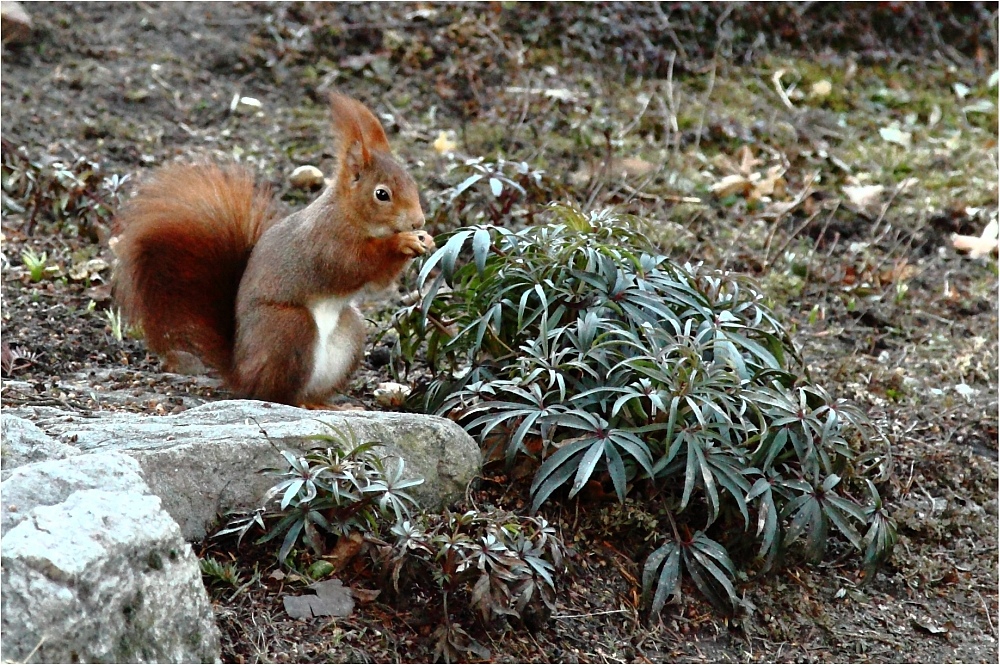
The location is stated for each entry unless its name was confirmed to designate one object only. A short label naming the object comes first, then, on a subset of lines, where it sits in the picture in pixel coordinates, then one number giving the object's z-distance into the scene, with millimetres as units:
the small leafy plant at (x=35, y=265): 8273
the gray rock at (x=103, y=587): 3873
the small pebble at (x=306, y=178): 9883
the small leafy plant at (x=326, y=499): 5047
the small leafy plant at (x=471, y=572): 5008
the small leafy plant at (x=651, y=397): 5887
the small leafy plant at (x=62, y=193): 9062
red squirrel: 6820
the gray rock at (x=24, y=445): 4859
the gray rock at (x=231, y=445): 5172
